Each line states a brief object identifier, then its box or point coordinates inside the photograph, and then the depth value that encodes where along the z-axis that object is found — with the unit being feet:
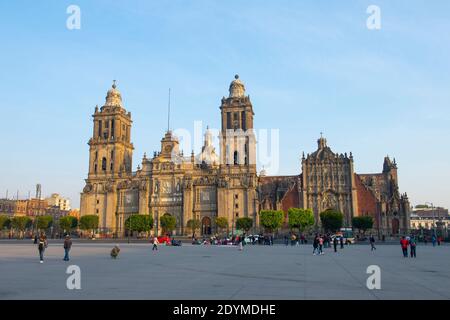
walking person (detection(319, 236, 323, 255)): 111.34
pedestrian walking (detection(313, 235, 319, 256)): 110.94
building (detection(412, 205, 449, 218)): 541.09
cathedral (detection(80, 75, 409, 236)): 292.20
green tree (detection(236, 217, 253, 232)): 270.05
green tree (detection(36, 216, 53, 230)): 303.07
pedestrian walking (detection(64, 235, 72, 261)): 82.64
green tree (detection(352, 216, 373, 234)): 258.98
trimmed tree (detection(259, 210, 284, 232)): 262.26
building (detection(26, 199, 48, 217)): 474.08
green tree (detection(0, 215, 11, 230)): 313.12
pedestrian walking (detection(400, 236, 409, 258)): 97.36
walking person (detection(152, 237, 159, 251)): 134.50
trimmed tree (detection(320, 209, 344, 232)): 258.78
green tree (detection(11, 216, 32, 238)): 312.50
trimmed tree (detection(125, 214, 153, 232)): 272.51
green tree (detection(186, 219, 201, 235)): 282.97
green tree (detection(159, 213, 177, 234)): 280.72
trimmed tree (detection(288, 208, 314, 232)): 261.44
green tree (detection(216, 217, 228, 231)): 273.95
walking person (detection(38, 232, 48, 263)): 80.79
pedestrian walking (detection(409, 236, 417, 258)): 95.46
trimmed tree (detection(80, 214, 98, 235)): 291.17
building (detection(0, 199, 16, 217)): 436.35
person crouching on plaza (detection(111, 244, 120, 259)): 92.58
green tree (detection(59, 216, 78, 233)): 297.35
